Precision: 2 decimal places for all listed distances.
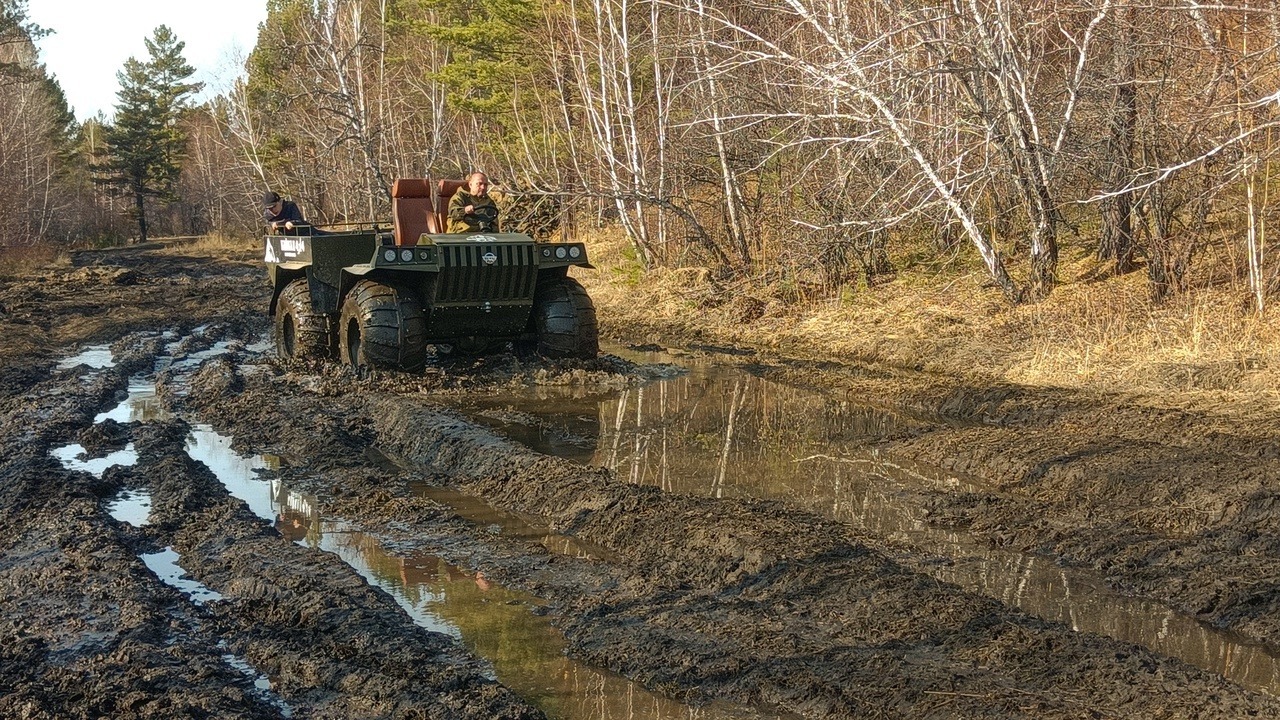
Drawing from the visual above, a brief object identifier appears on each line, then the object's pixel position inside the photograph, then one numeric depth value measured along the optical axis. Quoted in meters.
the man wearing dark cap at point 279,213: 14.87
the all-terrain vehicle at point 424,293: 11.98
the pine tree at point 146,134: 67.31
